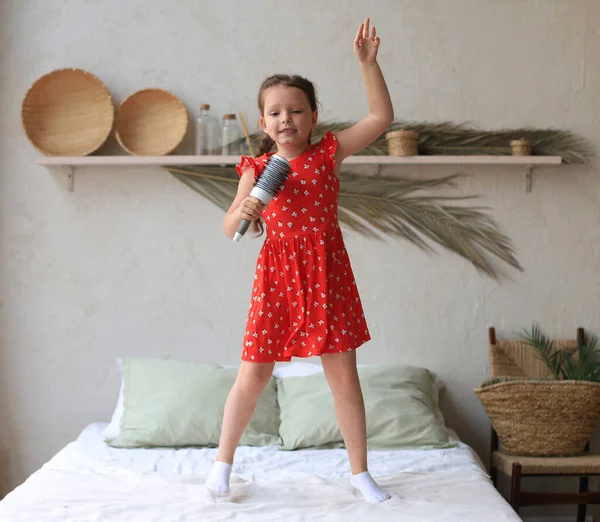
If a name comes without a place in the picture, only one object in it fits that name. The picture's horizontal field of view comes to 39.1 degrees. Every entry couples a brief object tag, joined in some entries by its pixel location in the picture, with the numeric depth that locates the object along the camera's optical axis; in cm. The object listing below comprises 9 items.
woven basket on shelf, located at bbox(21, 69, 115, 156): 347
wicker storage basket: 312
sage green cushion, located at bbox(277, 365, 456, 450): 306
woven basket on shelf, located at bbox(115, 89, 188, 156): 347
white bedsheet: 224
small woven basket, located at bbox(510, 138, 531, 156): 340
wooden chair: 304
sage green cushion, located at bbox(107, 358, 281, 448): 309
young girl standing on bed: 236
